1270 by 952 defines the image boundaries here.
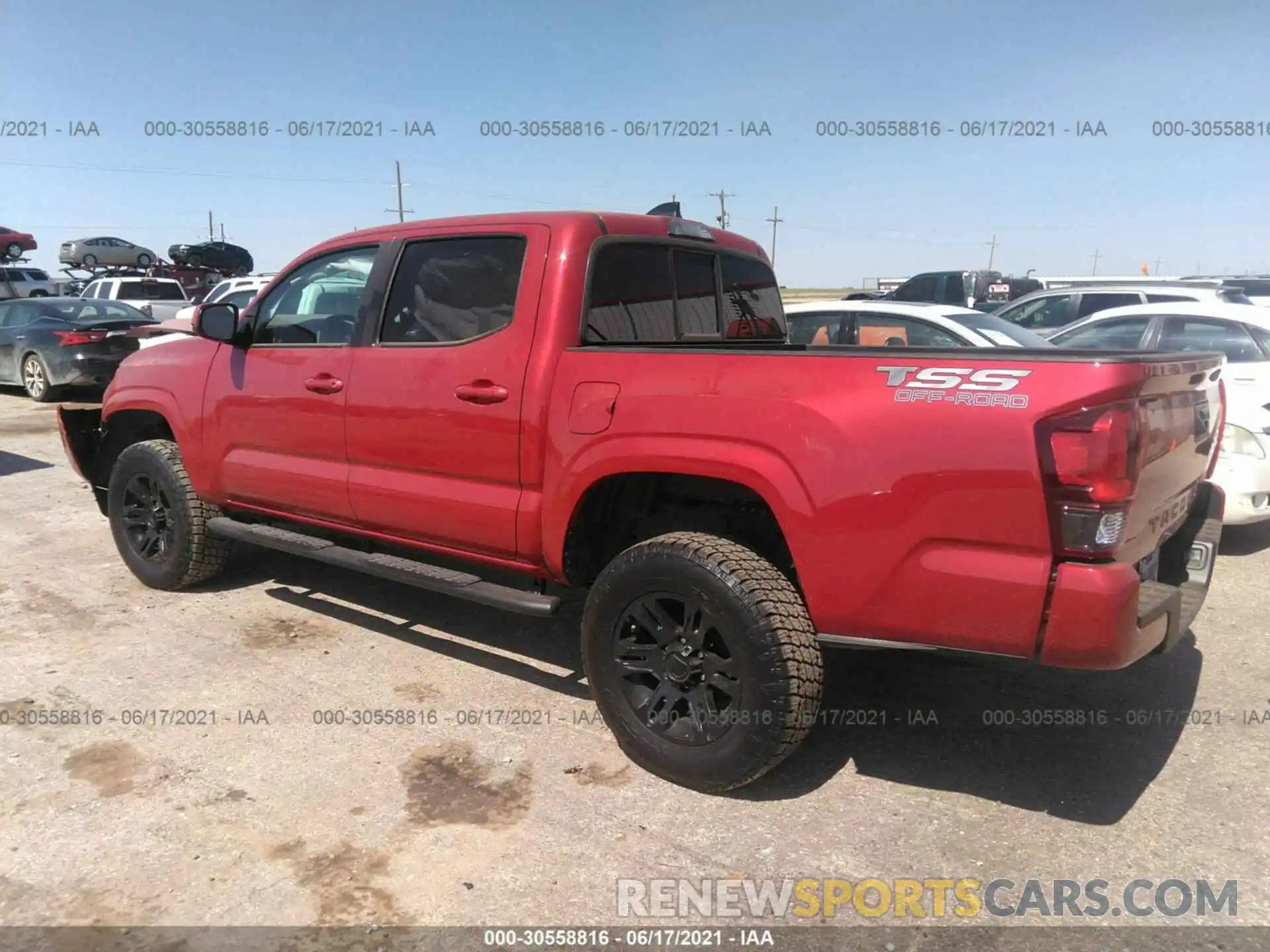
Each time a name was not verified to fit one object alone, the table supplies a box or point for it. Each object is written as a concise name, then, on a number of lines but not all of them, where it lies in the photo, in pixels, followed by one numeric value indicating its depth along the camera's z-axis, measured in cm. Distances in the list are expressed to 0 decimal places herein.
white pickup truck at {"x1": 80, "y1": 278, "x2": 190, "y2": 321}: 1811
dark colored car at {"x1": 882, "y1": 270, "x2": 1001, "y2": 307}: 1648
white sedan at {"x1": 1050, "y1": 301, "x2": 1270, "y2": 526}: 575
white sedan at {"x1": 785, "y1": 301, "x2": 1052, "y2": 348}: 695
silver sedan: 2783
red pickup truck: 249
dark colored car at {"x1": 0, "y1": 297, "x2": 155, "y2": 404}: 1244
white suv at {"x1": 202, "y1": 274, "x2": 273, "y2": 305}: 1630
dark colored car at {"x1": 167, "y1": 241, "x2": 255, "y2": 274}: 2614
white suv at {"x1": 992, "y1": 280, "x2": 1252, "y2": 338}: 1145
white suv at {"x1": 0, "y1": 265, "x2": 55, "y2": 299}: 2288
